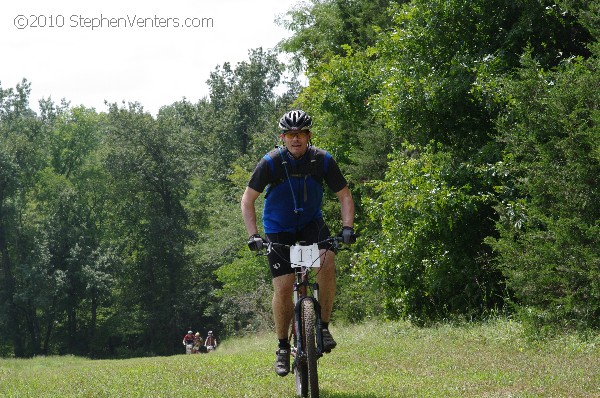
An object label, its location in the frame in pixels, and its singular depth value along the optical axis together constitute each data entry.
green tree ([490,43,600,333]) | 12.23
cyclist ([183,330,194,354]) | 40.25
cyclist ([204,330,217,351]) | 41.72
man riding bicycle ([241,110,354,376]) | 7.56
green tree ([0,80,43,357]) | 60.00
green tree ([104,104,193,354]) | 62.69
